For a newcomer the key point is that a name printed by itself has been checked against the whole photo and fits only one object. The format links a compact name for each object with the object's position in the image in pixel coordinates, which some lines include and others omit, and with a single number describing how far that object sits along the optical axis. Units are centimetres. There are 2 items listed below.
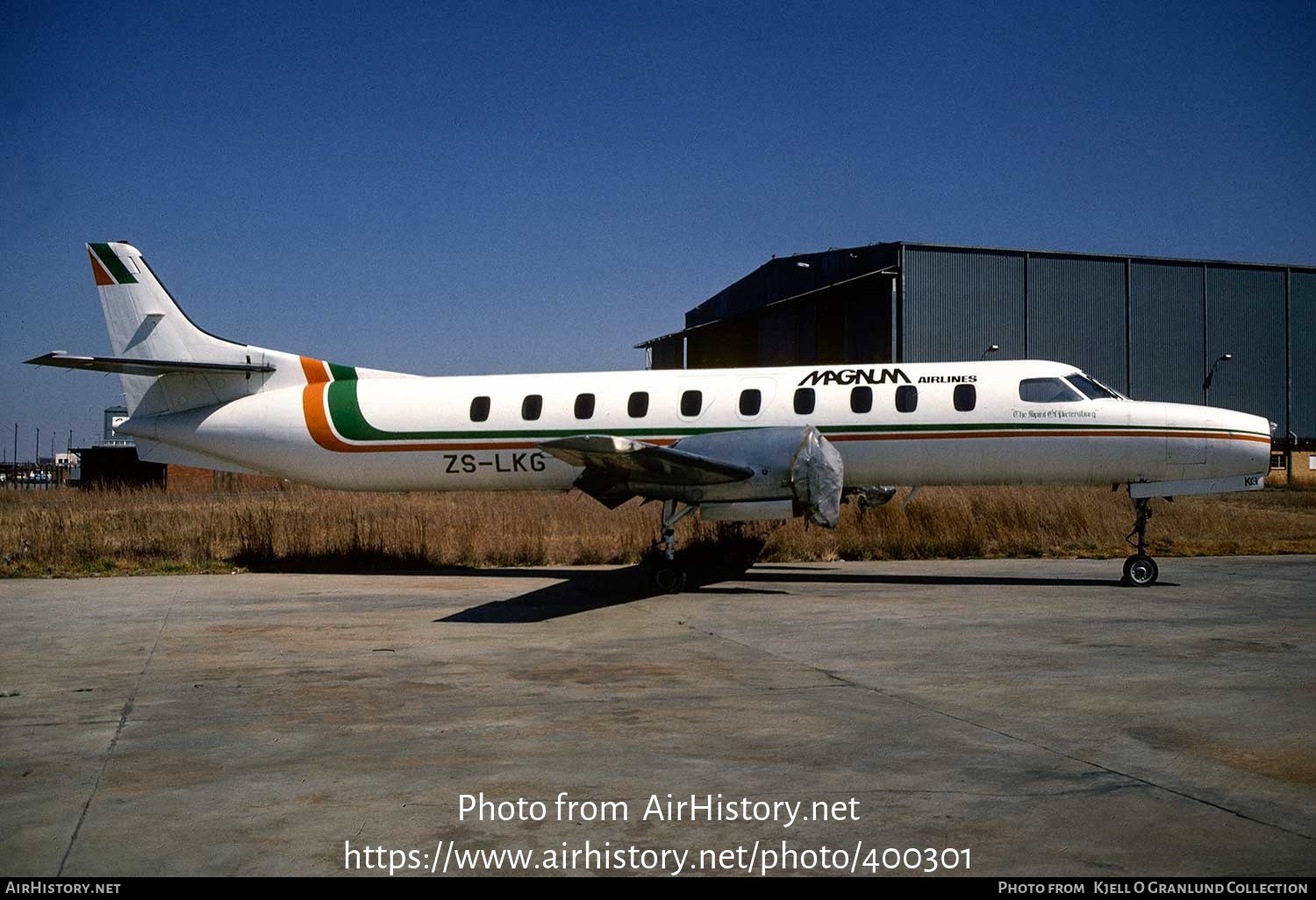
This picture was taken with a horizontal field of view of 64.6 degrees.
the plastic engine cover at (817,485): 1398
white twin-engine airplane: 1437
